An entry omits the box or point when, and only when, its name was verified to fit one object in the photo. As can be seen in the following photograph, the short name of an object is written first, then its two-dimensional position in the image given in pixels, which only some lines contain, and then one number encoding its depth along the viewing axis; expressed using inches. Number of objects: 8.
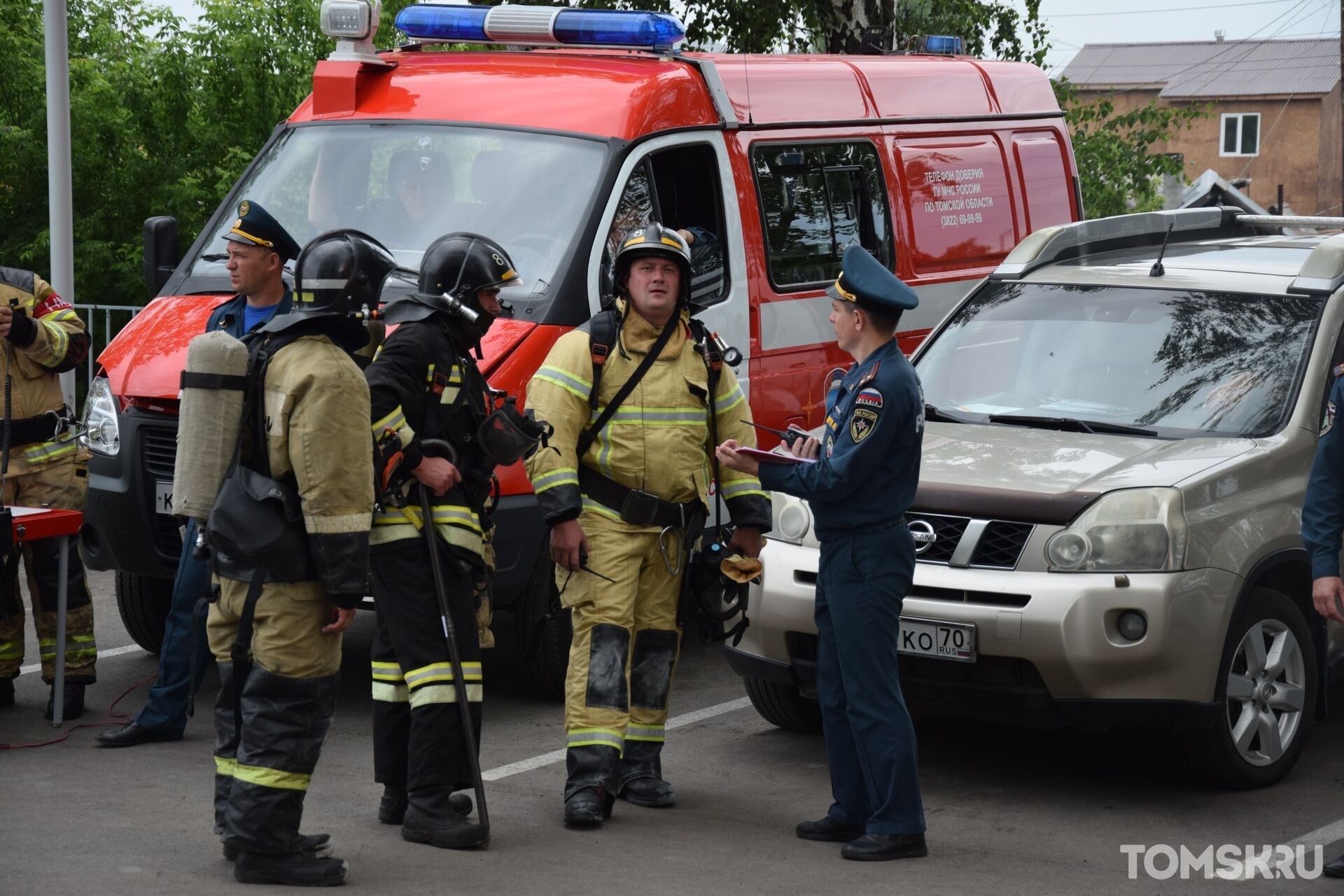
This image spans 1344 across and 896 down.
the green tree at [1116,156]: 1590.8
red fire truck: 542.0
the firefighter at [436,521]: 408.5
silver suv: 434.9
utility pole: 826.8
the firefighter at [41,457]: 530.0
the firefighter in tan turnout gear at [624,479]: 436.8
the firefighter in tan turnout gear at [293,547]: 370.9
